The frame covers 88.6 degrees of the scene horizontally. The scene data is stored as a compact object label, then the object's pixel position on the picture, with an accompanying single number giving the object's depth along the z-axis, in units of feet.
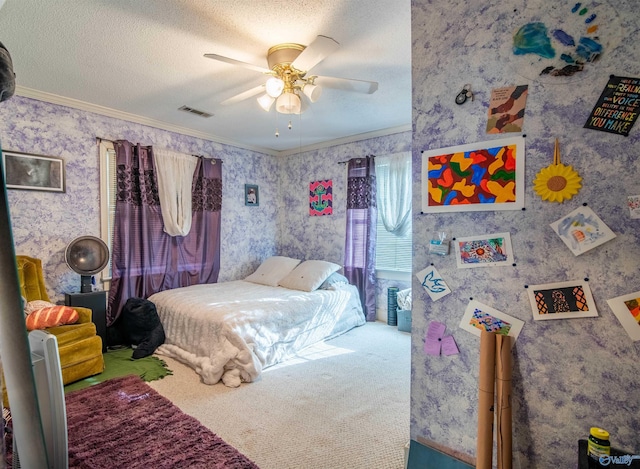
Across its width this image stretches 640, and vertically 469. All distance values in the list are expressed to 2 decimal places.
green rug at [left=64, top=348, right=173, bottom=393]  8.43
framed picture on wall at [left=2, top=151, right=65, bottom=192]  9.16
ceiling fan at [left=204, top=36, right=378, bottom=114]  6.88
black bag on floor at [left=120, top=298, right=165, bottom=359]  10.44
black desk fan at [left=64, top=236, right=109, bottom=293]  9.67
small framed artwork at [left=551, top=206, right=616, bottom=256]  3.28
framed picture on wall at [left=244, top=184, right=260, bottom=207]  15.31
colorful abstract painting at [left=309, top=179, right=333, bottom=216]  14.99
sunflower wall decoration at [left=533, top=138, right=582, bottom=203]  3.41
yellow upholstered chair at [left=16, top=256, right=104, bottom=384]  8.07
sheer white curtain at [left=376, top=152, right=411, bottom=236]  12.76
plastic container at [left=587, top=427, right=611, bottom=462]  3.03
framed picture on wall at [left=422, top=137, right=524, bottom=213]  3.75
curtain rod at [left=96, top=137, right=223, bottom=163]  10.91
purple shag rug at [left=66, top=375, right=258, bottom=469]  5.67
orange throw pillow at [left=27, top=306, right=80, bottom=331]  7.90
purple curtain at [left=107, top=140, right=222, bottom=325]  11.25
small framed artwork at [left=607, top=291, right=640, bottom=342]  3.13
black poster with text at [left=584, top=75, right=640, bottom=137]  3.11
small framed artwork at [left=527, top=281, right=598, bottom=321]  3.37
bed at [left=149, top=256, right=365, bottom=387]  8.67
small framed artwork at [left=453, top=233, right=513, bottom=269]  3.83
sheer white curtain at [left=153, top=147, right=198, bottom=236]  12.10
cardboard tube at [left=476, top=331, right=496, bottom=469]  3.69
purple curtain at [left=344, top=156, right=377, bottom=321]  13.71
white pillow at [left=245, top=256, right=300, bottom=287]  13.88
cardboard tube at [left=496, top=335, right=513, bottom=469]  3.65
